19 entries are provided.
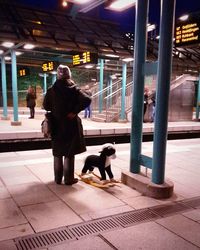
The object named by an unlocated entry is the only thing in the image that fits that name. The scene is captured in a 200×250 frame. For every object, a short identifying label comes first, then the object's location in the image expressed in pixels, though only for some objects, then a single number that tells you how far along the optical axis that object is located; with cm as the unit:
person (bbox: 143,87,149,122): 1362
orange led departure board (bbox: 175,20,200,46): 830
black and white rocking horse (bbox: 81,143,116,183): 417
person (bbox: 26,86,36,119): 1447
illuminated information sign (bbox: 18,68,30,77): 1878
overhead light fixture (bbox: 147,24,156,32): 1336
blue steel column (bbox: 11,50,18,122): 1228
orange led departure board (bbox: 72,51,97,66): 1148
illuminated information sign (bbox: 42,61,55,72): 1503
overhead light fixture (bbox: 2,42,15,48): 1016
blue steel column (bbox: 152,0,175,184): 359
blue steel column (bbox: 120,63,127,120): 1432
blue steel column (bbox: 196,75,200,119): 1662
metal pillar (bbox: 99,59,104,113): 1602
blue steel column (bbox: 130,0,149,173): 416
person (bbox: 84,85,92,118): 1687
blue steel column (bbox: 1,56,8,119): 1463
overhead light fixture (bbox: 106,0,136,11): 655
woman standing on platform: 407
